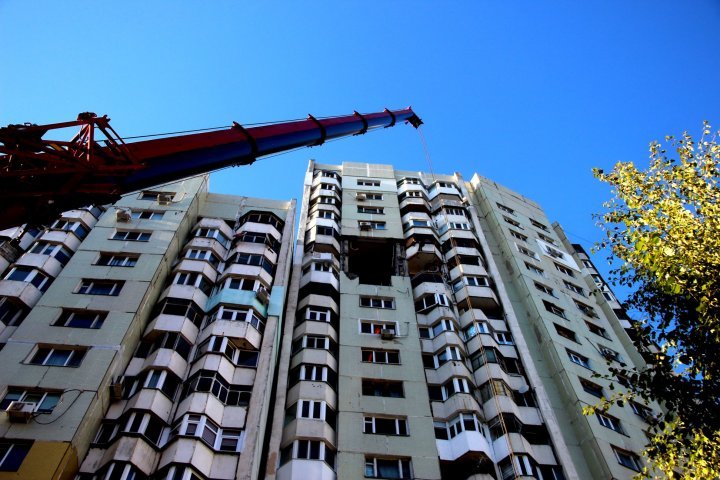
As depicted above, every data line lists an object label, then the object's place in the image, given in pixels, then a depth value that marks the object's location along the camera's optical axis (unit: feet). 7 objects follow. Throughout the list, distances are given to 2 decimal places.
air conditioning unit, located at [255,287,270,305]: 110.42
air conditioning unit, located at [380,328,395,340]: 112.27
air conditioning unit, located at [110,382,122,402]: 86.17
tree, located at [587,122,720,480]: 57.67
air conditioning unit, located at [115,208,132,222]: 120.26
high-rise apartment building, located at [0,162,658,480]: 82.38
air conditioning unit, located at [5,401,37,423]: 75.82
